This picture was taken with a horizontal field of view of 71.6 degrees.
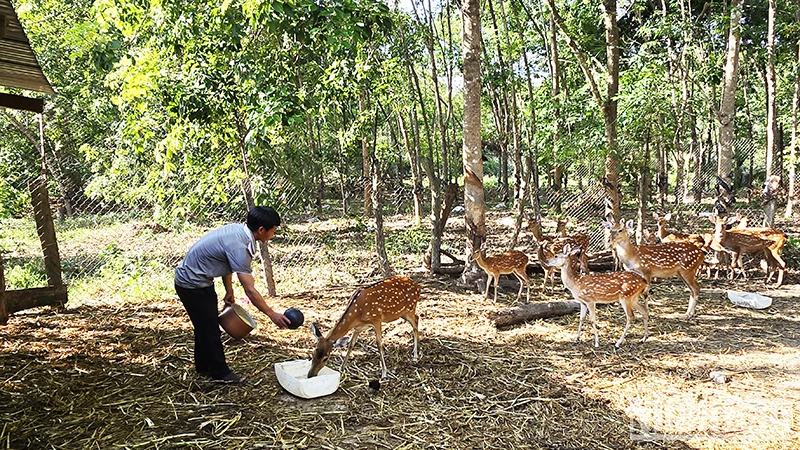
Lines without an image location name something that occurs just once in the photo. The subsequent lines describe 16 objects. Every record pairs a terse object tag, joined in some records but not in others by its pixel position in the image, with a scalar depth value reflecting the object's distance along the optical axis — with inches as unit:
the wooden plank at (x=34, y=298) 260.2
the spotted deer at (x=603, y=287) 246.4
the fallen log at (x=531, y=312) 270.5
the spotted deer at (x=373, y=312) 193.0
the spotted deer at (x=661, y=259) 294.7
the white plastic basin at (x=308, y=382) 187.5
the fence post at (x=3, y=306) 231.7
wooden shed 151.1
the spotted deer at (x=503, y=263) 313.6
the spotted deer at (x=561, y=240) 348.4
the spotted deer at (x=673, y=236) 373.1
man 184.7
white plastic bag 297.7
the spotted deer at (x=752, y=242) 348.2
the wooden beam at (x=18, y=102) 172.6
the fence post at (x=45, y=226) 272.2
